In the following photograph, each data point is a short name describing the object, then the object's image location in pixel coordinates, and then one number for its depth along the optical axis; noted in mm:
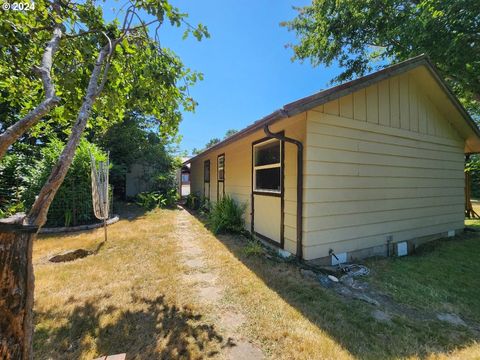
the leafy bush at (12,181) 7051
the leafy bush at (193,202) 12266
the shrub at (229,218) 6645
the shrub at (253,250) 4703
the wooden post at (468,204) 9140
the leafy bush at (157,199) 11677
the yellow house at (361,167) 4203
